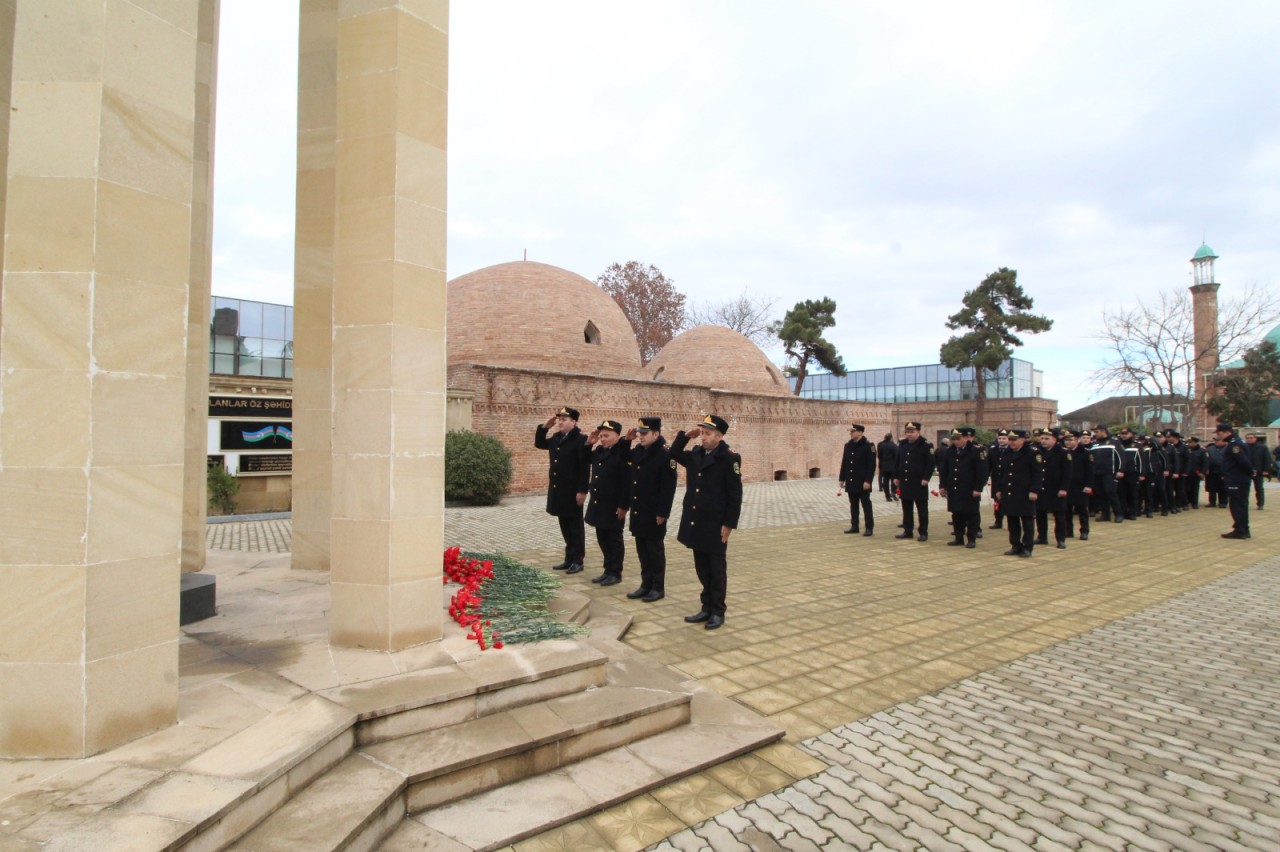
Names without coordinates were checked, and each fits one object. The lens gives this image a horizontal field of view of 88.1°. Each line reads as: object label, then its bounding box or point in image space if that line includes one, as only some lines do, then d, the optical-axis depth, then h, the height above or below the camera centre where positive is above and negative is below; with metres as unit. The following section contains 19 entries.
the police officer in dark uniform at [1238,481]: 10.41 -0.50
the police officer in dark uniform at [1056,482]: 9.27 -0.48
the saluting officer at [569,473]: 6.96 -0.30
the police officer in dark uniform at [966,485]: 9.16 -0.53
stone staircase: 2.29 -1.29
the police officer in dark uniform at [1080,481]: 10.32 -0.53
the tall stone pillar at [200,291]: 5.38 +1.29
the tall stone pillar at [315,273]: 5.75 +1.49
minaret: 36.78 +8.34
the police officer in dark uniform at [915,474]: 9.87 -0.41
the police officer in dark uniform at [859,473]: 10.26 -0.41
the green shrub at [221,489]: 12.48 -0.89
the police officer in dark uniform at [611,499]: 6.59 -0.54
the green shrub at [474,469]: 14.83 -0.57
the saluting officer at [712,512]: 5.18 -0.52
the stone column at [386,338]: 3.68 +0.59
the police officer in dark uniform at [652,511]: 5.98 -0.60
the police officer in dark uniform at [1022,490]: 8.76 -0.58
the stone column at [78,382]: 2.42 +0.22
